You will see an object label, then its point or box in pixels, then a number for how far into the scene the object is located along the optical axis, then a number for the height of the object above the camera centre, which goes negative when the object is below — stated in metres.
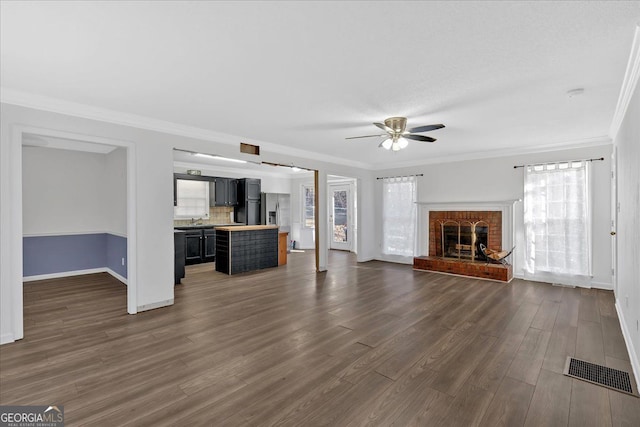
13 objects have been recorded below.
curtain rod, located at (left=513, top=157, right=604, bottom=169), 5.09 +0.89
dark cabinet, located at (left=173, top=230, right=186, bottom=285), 5.51 -0.74
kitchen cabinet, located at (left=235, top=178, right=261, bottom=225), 8.74 +0.37
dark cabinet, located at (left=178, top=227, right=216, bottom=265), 7.34 -0.75
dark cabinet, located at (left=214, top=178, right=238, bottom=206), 8.38 +0.64
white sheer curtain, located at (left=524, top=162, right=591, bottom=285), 5.16 -0.18
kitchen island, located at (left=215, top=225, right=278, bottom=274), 6.39 -0.75
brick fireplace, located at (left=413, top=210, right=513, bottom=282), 5.89 -0.62
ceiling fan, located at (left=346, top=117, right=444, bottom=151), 3.86 +1.05
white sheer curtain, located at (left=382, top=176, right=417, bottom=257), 7.23 -0.06
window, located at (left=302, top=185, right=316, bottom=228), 10.34 +0.26
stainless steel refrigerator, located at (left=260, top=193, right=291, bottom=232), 9.48 +0.13
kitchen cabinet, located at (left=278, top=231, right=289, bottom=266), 7.39 -0.83
